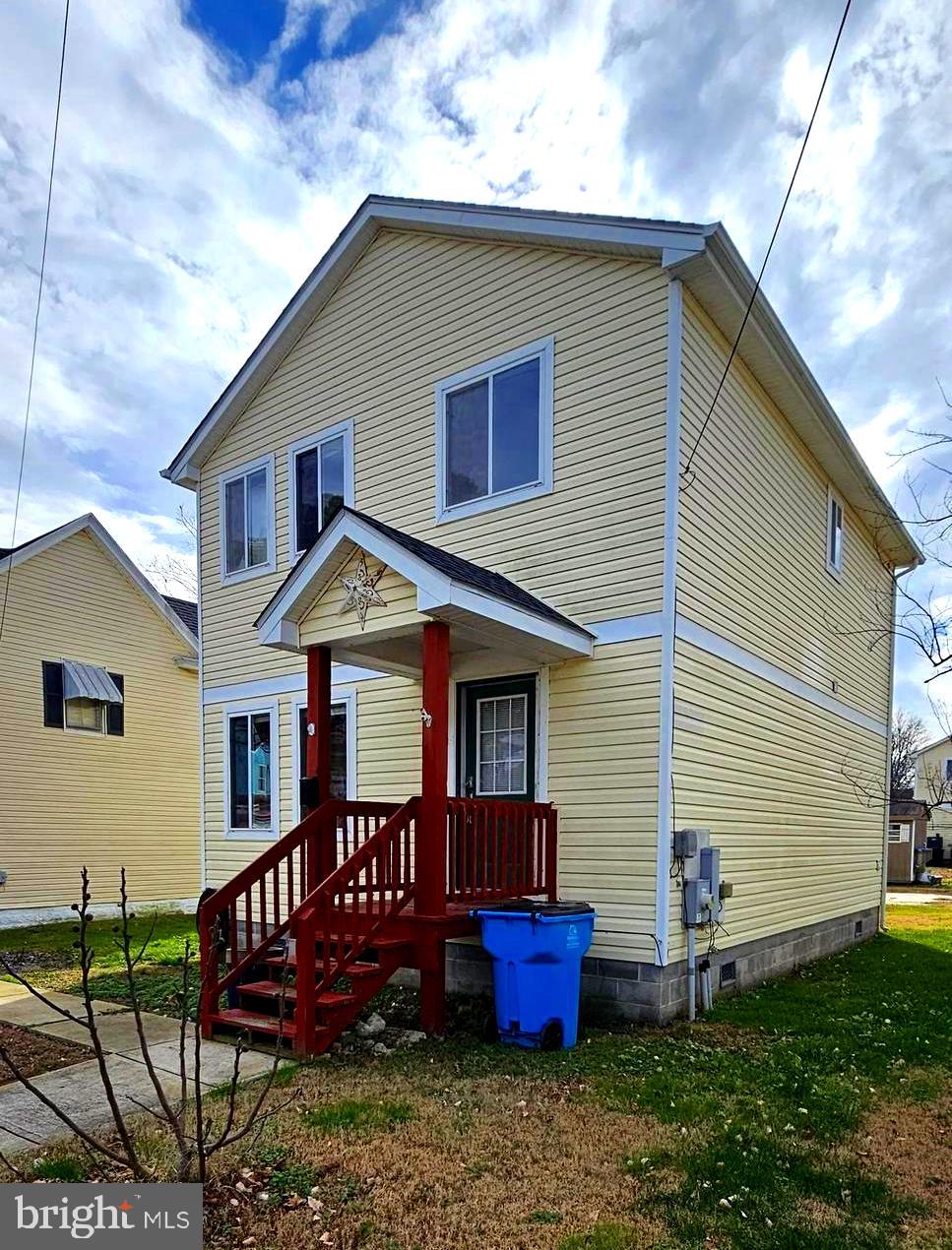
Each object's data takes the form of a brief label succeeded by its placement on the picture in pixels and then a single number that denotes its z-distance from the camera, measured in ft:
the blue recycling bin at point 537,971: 19.04
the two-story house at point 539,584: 21.75
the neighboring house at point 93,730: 46.65
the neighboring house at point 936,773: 124.36
